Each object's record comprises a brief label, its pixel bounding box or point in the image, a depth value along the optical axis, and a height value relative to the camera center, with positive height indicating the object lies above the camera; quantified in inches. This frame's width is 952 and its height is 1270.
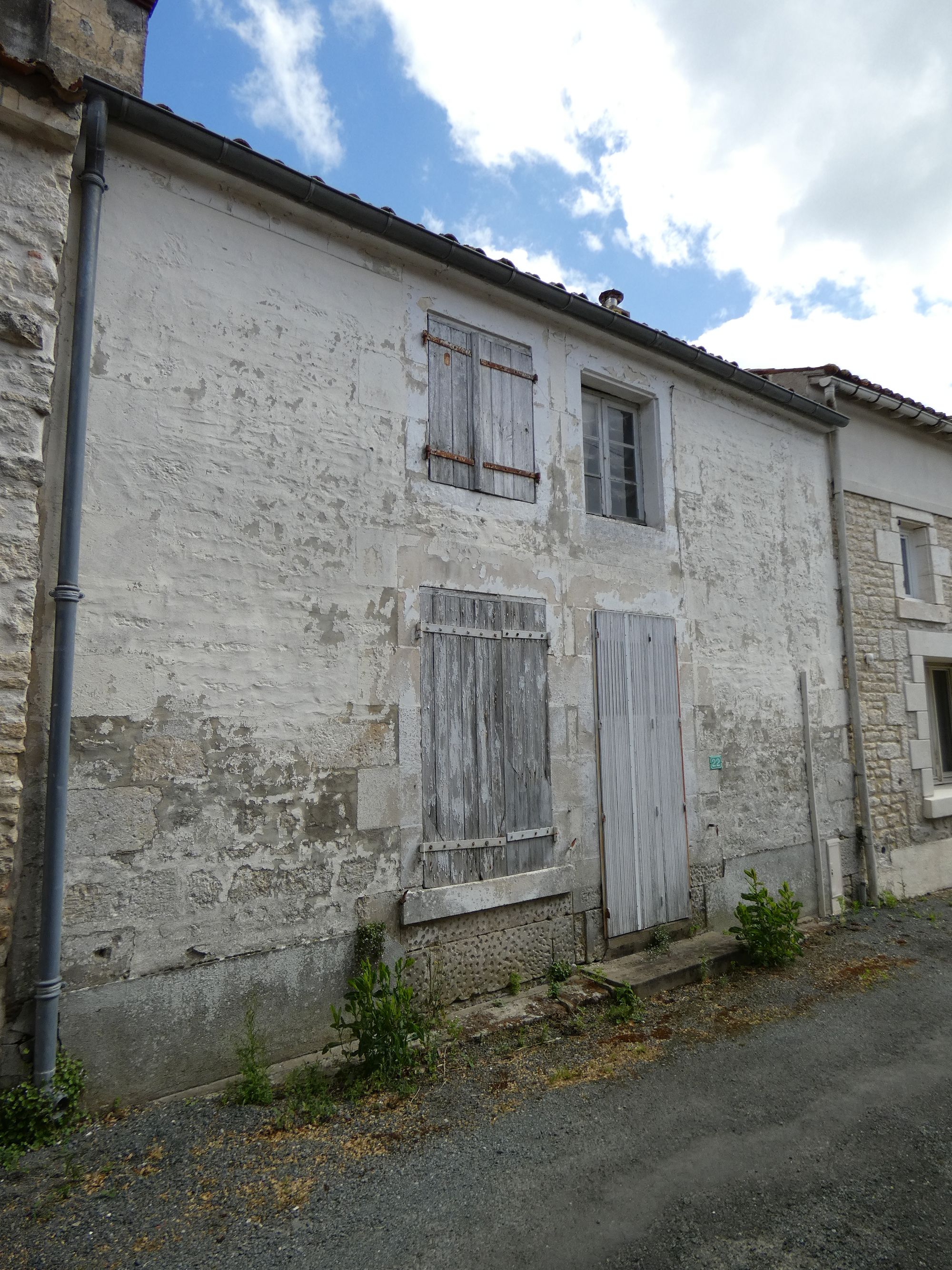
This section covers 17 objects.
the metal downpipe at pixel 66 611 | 125.9 +23.0
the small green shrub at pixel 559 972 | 197.3 -59.9
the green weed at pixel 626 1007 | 181.0 -64.4
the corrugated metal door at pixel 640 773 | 216.4 -10.7
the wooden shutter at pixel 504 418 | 205.0 +86.3
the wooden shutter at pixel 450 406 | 195.9 +85.3
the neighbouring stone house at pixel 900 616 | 303.4 +47.6
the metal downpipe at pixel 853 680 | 290.7 +20.2
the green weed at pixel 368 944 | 164.4 -43.3
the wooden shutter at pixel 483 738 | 183.5 +0.1
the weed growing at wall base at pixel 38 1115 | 120.4 -58.5
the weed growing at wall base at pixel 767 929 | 216.8 -54.7
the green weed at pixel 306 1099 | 133.8 -63.9
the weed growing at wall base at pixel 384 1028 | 146.9 -55.4
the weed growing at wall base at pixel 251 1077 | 137.7 -60.6
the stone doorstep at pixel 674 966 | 197.6 -61.2
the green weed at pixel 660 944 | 218.2 -59.0
